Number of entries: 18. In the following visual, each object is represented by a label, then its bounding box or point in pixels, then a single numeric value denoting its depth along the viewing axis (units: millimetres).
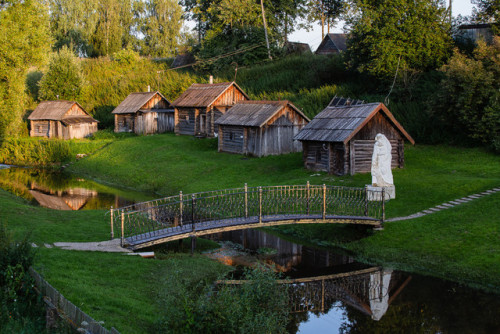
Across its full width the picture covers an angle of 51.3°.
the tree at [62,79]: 72438
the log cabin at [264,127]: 42000
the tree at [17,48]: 39062
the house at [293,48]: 74688
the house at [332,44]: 71250
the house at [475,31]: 50297
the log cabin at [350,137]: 33219
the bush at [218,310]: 11711
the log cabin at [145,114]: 59031
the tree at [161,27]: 98125
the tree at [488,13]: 46125
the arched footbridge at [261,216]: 20594
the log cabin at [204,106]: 51897
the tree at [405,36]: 46969
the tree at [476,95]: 37594
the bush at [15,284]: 12706
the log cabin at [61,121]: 62406
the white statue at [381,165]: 27016
